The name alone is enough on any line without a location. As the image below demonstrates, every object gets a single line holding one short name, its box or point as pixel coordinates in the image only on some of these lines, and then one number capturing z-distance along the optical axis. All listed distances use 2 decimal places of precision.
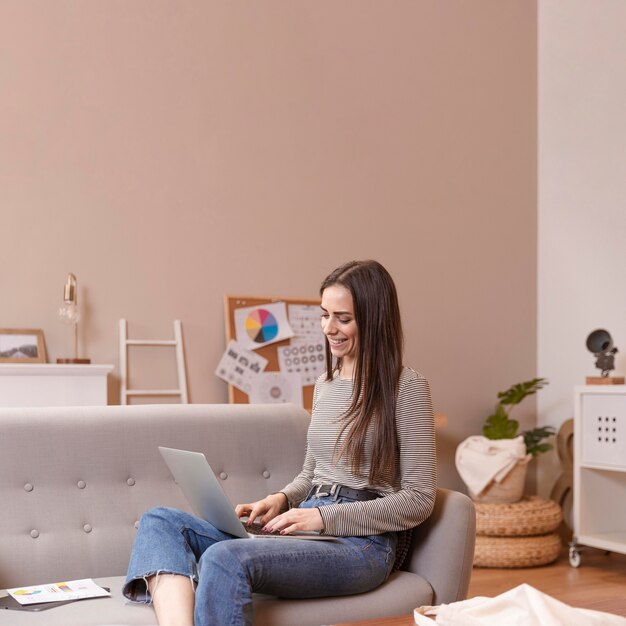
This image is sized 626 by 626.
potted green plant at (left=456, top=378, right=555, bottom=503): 4.47
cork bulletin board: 4.32
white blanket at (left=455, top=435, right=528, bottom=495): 4.46
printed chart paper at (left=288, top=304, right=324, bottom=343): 4.53
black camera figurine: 4.40
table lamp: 3.82
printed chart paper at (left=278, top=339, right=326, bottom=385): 4.47
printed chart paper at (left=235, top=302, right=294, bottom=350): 4.37
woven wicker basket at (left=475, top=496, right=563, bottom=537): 4.37
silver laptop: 2.03
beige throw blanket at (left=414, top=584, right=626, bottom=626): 1.59
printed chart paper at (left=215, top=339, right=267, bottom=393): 4.32
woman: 2.00
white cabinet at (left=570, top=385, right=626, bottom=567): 4.19
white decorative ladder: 4.04
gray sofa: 2.12
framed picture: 3.75
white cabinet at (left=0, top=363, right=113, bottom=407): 3.59
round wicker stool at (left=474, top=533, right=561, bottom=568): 4.34
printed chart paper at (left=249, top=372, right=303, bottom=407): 4.37
